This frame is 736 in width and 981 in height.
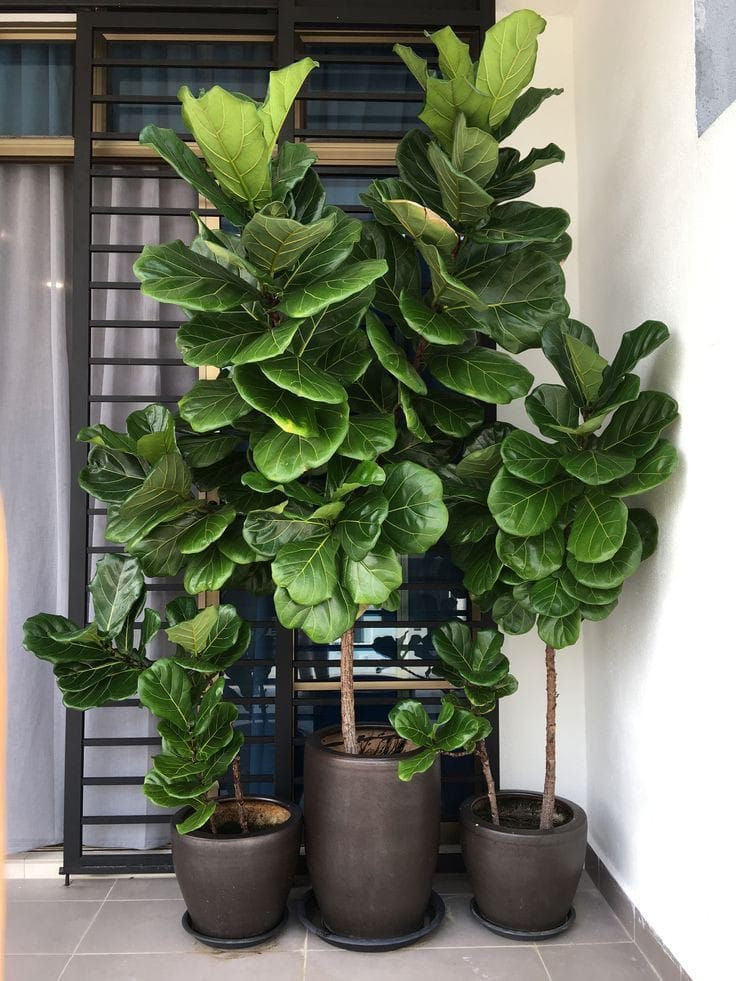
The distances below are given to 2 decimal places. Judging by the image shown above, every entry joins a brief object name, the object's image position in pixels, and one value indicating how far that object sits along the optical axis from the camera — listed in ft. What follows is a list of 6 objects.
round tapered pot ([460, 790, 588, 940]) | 7.95
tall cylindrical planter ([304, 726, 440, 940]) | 7.82
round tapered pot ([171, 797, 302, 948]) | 7.82
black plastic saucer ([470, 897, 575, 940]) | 8.16
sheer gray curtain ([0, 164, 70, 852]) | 10.21
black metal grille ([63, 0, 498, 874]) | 9.61
